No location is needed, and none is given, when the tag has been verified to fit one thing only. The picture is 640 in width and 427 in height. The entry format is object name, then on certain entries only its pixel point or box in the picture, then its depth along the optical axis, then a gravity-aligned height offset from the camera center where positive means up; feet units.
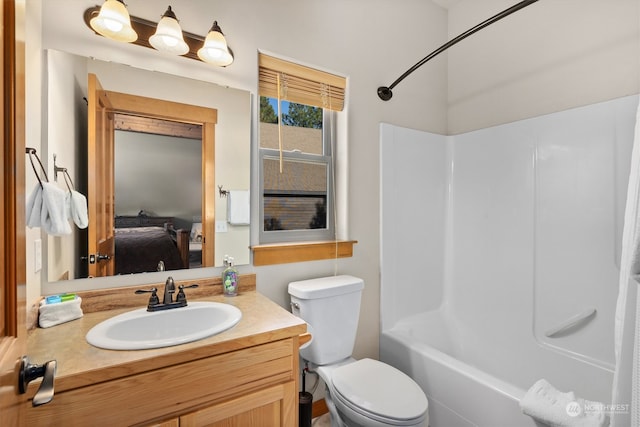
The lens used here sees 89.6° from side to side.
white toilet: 4.38 -2.60
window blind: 5.80 +2.47
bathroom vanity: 2.85 -1.67
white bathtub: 4.74 -2.88
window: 6.07 +1.26
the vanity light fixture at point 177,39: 4.38 +2.56
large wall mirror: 4.20 +0.74
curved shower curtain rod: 4.64 +2.92
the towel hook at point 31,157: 3.59 +0.62
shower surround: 5.49 -0.93
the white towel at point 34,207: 3.45 +0.05
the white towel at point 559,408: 3.24 -2.17
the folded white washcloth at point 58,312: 3.75 -1.21
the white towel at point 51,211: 3.51 +0.01
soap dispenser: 5.10 -1.11
